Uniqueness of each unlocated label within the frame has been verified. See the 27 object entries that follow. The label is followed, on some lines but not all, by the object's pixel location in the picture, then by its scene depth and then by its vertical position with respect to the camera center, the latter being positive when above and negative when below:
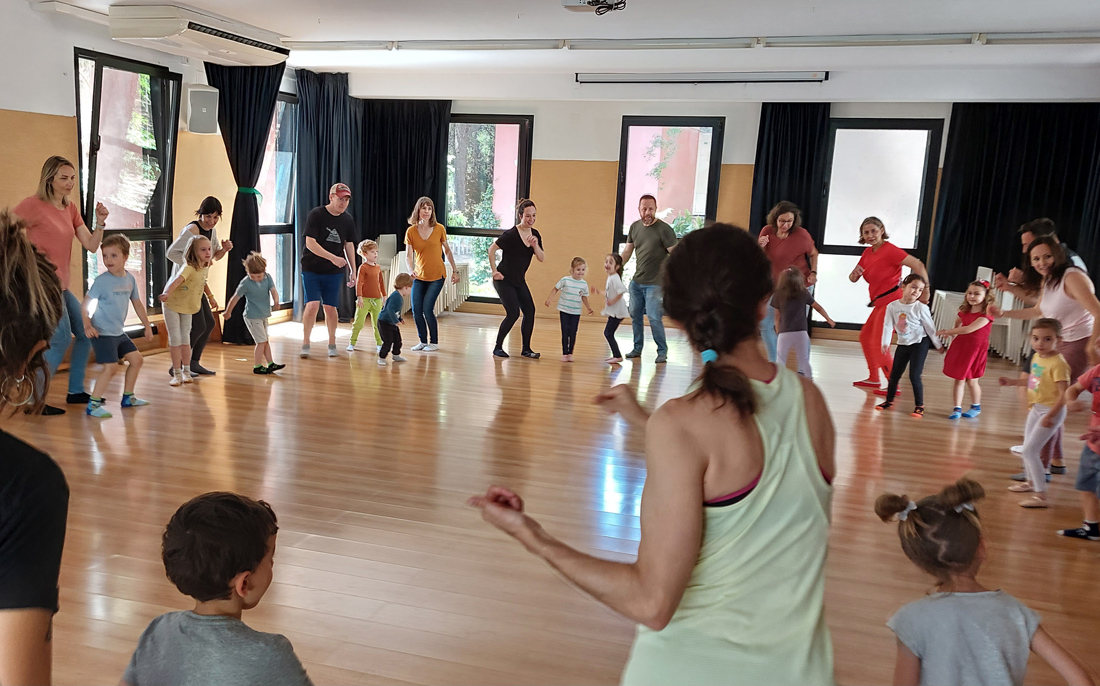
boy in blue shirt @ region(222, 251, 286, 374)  6.38 -0.72
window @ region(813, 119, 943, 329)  9.14 +0.78
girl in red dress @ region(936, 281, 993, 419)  5.80 -0.60
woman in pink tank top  4.46 -0.17
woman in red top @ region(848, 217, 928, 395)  6.48 -0.15
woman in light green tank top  1.03 -0.36
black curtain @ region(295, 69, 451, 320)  9.84 +0.75
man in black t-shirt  7.16 -0.36
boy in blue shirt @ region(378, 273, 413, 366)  6.96 -0.87
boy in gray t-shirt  1.31 -0.67
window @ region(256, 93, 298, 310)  8.76 +0.20
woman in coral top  4.93 -0.23
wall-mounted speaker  7.25 +0.87
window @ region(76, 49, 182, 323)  6.44 +0.42
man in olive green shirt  7.54 -0.15
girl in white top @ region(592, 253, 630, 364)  7.63 -0.63
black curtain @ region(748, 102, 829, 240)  9.09 +0.98
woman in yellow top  7.56 -0.36
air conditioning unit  6.01 +1.33
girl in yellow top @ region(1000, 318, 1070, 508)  4.20 -0.64
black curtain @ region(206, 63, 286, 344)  7.57 +0.69
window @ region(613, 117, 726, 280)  9.64 +0.82
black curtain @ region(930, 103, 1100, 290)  8.35 +0.85
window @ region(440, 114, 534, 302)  10.12 +0.67
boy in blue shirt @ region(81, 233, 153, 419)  5.15 -0.73
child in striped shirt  7.57 -0.63
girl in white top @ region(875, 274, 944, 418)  6.04 -0.53
